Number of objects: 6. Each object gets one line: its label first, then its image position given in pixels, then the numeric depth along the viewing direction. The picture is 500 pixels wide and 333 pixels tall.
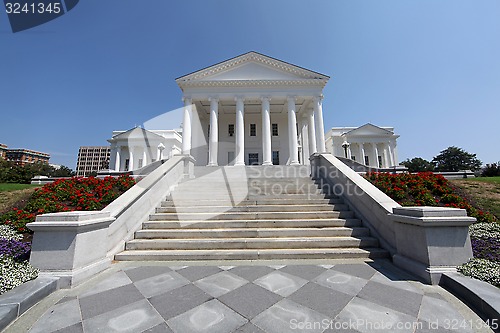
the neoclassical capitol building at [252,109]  22.52
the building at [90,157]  128.38
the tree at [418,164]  66.94
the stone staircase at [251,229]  4.74
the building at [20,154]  119.51
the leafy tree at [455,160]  64.06
